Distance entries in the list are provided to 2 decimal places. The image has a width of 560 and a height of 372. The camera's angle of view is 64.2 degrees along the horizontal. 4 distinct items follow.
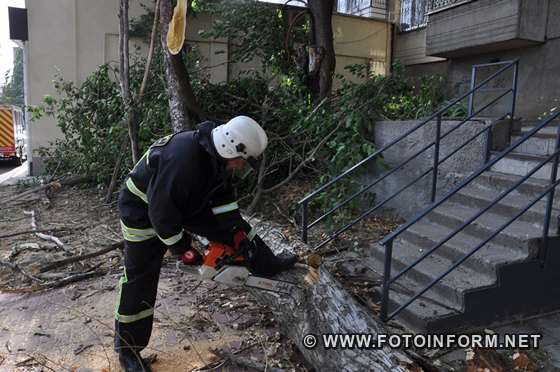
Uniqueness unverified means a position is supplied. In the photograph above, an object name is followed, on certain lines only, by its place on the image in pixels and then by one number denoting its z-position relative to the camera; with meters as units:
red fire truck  15.59
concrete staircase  3.37
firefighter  2.68
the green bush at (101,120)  7.30
